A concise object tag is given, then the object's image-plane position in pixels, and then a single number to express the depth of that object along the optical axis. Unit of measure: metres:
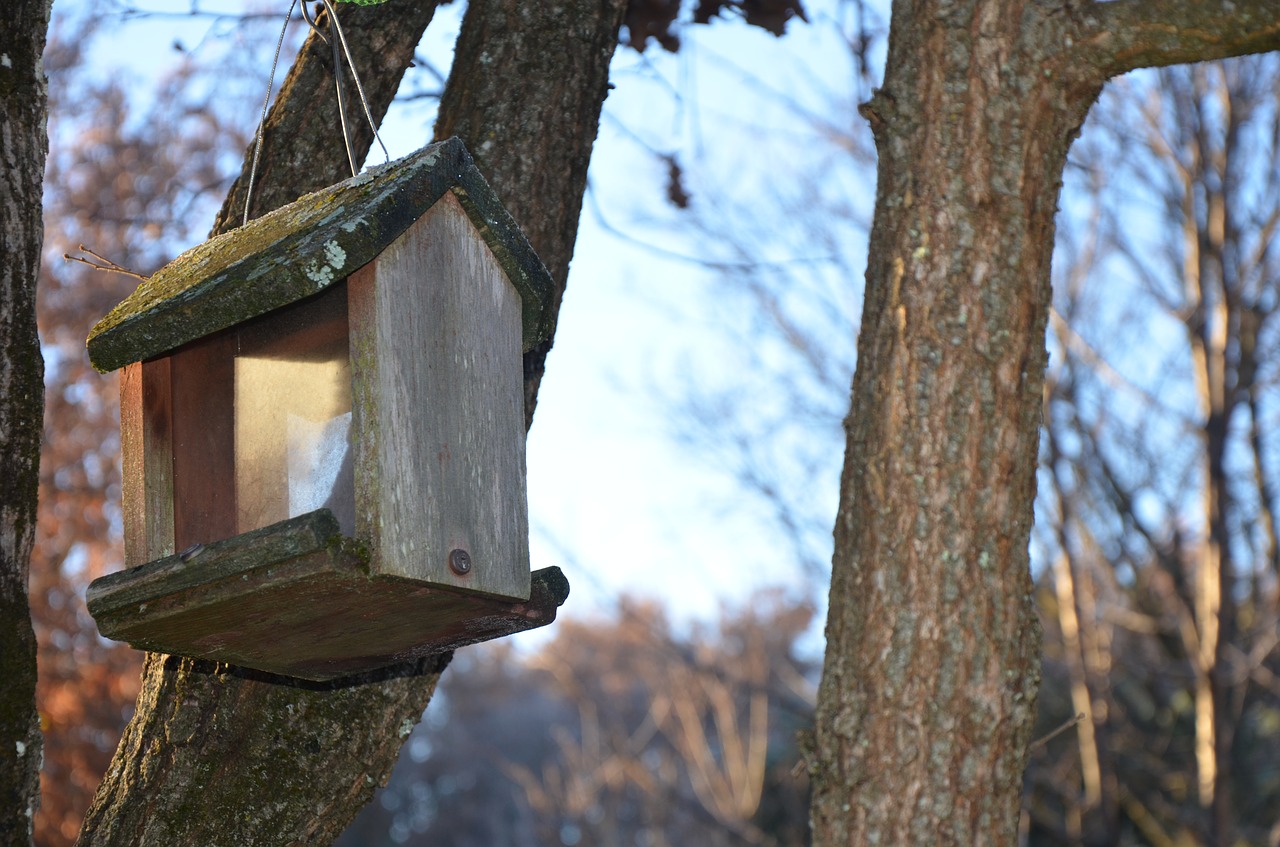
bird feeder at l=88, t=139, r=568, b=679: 3.16
